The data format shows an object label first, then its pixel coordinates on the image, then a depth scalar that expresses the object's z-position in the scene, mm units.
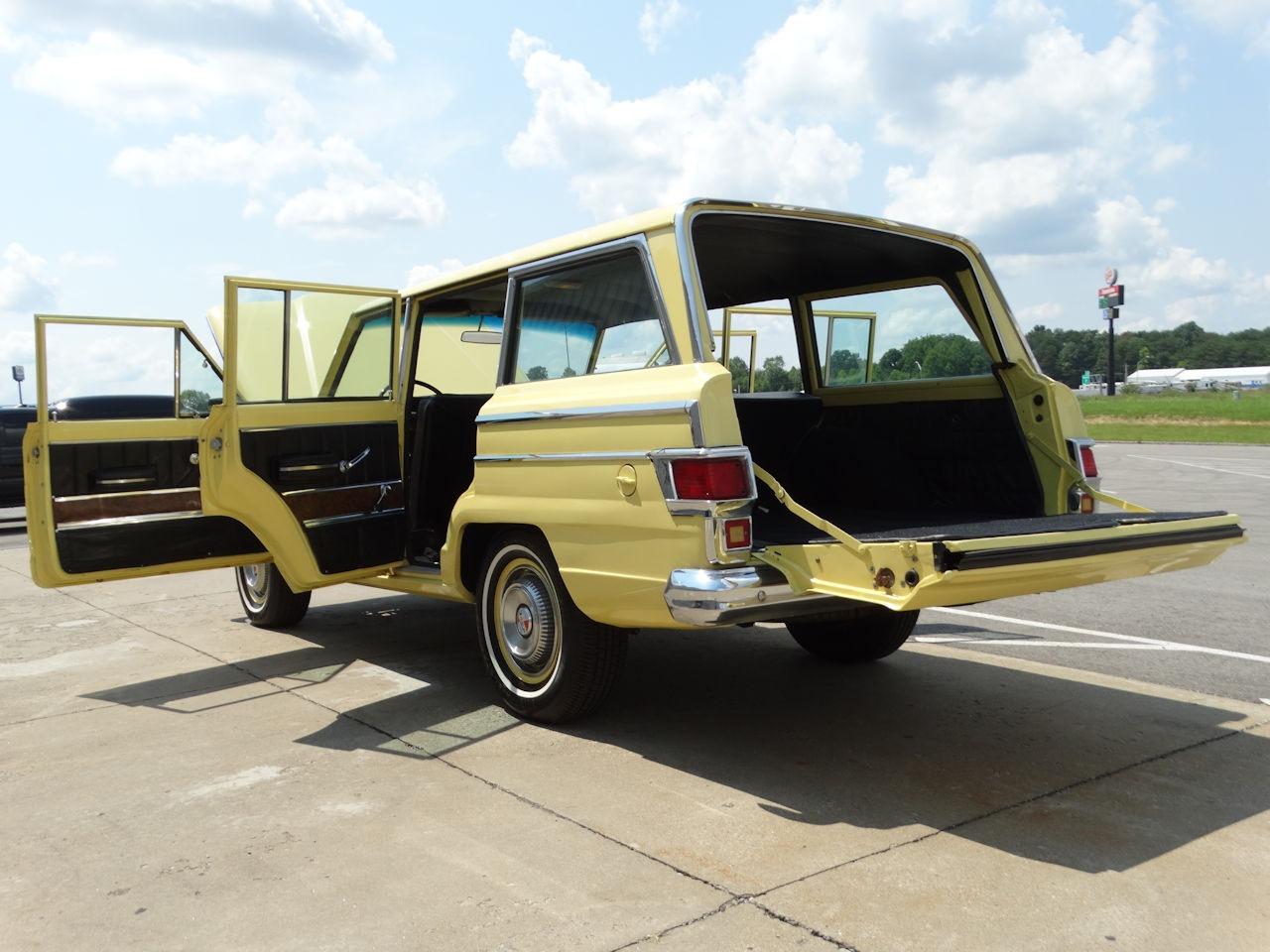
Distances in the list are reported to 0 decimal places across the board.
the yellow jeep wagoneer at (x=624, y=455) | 3922
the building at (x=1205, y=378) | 113562
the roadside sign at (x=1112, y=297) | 99125
